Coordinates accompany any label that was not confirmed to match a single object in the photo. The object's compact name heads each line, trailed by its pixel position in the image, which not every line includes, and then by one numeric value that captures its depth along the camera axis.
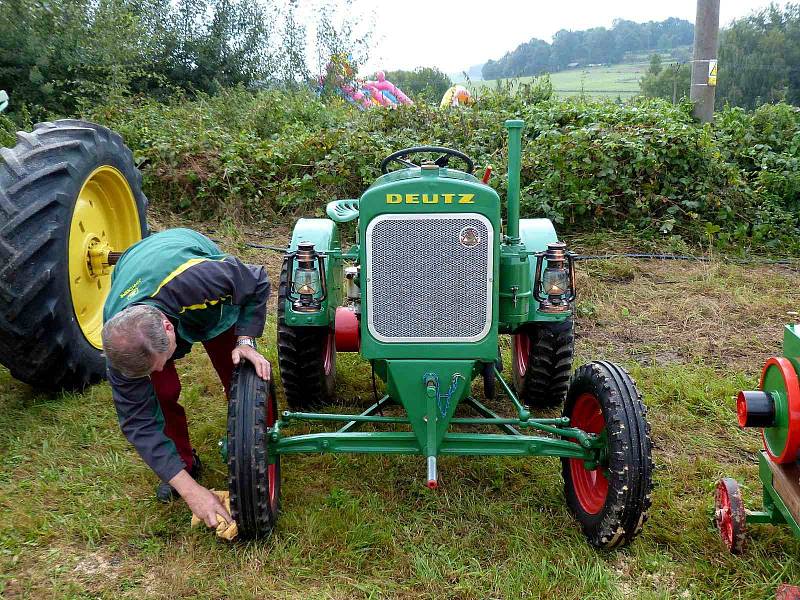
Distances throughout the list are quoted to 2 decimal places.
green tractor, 2.80
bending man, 2.61
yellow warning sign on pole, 7.73
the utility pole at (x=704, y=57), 7.57
